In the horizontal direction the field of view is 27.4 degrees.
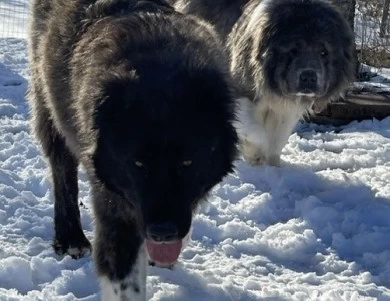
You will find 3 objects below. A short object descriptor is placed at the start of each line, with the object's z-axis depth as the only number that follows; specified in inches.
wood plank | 309.4
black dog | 124.8
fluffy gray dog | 251.8
